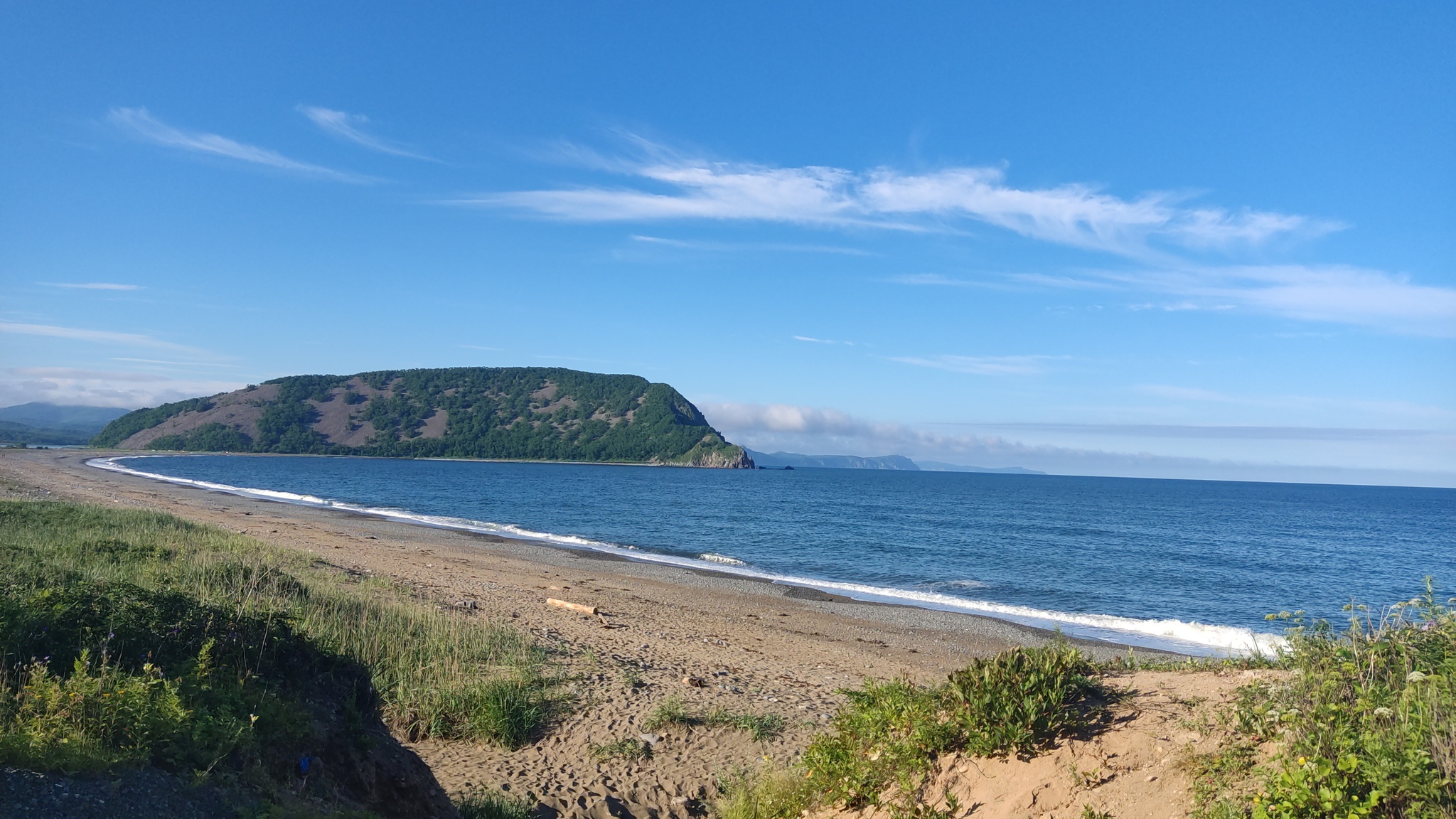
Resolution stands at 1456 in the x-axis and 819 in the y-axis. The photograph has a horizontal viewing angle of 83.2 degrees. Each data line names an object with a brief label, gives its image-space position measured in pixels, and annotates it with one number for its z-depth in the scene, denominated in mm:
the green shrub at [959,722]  5328
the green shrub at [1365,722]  3580
